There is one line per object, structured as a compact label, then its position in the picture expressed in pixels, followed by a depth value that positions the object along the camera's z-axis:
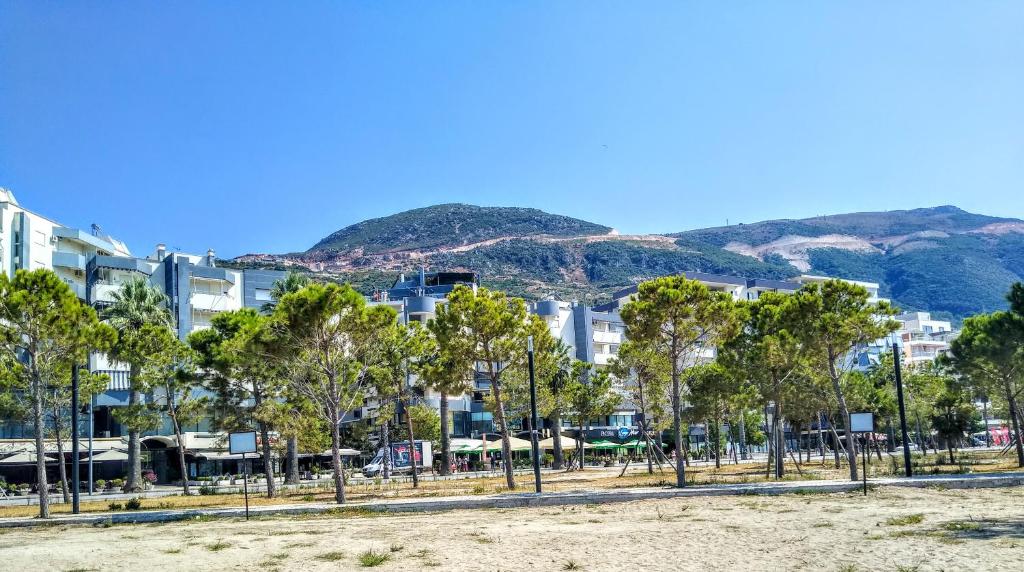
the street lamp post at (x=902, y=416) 30.37
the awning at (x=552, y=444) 64.81
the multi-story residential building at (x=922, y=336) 149.75
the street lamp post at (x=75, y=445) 29.44
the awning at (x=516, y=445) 61.78
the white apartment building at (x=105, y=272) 67.88
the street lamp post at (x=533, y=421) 28.95
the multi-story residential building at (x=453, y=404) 87.69
